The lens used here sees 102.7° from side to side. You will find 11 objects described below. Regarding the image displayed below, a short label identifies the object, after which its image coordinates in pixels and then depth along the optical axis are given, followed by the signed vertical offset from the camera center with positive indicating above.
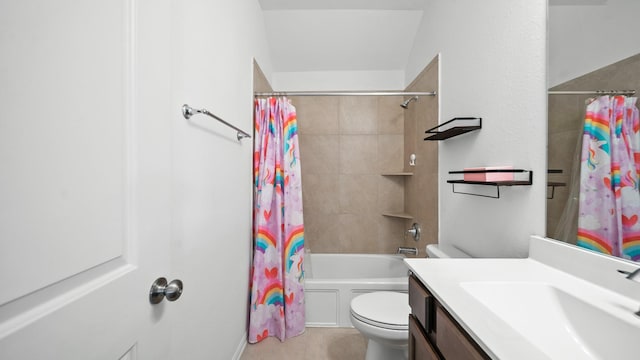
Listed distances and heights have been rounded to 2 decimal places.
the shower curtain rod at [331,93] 1.85 +0.64
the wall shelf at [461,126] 1.30 +0.27
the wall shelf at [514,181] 0.99 -0.01
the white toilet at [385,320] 1.31 -0.74
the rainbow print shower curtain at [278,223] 1.77 -0.32
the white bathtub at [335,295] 1.92 -0.89
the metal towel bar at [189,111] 0.97 +0.26
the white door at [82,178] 0.33 +0.00
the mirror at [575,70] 0.72 +0.34
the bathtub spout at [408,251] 2.18 -0.62
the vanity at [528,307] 0.54 -0.31
